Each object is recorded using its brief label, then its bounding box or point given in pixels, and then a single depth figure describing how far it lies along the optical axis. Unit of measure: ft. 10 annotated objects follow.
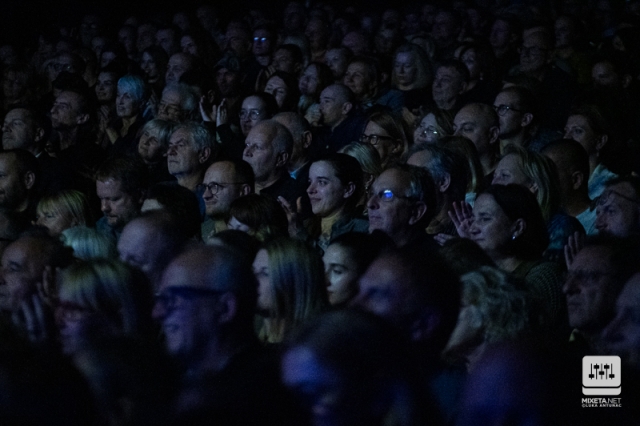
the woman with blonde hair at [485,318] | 17.54
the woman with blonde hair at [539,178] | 25.50
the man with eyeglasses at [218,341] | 14.85
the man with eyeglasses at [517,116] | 34.08
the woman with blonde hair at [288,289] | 18.59
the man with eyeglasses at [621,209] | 22.99
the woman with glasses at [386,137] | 34.79
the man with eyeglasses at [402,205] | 25.71
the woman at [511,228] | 23.17
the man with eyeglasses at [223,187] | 29.83
